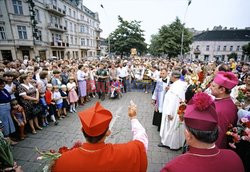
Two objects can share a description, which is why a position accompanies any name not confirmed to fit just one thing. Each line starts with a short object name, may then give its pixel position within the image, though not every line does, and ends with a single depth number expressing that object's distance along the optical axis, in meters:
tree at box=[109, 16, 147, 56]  33.06
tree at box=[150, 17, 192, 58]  27.67
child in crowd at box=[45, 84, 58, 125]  5.42
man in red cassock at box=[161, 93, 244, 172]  1.19
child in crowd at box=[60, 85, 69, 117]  6.11
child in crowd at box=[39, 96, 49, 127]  5.23
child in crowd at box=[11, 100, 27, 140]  4.34
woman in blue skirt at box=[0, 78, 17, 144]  3.91
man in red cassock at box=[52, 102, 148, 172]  1.32
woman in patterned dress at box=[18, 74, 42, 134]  4.61
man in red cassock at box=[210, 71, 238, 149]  2.19
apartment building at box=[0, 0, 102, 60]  22.46
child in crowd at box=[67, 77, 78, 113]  6.66
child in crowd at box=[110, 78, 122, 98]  8.93
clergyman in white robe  3.82
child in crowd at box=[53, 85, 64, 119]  5.76
